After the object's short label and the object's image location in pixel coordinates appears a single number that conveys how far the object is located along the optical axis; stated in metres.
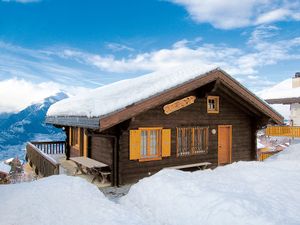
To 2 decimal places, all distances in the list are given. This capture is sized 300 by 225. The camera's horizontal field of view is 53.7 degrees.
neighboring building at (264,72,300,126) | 21.46
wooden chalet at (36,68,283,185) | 10.89
